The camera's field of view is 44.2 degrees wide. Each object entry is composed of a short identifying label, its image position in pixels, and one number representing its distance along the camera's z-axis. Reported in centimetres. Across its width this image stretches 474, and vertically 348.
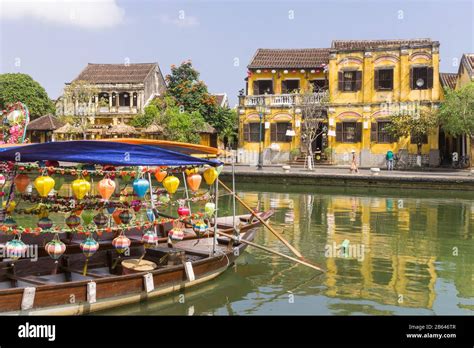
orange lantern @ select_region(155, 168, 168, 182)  1074
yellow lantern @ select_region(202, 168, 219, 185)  1023
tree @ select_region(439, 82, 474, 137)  2844
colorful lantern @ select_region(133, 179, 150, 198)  893
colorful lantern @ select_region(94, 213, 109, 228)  999
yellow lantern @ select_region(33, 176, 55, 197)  816
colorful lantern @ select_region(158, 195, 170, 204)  1236
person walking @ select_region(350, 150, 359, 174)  2986
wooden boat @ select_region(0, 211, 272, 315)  762
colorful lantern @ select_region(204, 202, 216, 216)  1052
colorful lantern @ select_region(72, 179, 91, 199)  836
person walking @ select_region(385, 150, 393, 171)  3247
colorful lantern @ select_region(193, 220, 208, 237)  1033
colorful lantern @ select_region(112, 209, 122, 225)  1003
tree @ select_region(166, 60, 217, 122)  4153
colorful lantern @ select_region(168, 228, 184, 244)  1004
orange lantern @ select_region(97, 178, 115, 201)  867
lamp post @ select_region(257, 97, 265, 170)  3402
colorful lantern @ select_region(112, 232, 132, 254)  895
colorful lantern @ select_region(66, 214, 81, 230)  945
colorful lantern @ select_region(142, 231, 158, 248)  960
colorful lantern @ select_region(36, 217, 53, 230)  921
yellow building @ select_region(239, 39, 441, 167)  3306
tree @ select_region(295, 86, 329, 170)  3325
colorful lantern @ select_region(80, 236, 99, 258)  856
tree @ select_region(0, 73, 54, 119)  4566
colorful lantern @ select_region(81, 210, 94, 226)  929
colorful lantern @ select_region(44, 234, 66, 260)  829
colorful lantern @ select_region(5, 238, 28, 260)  806
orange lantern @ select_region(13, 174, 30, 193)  938
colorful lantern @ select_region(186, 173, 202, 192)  1034
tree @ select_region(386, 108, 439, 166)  3152
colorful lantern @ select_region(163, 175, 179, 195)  995
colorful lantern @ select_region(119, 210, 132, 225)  981
